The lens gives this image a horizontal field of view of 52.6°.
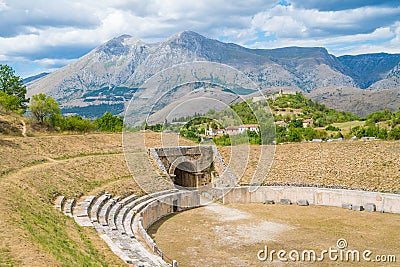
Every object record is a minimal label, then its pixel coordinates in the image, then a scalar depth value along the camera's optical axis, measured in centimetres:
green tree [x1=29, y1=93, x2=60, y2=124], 4016
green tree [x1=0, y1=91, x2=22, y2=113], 4234
